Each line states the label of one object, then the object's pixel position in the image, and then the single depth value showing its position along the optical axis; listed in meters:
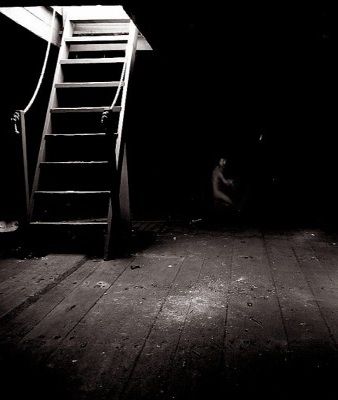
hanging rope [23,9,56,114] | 4.90
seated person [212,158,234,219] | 6.68
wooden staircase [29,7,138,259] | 4.10
